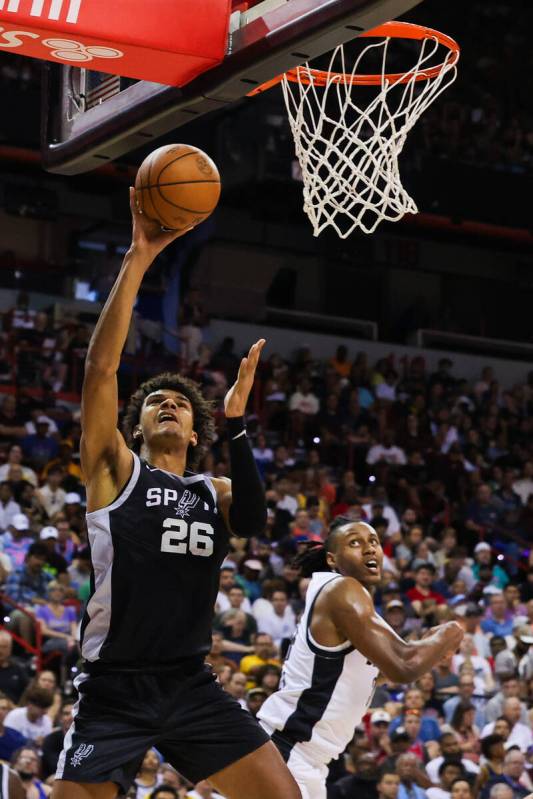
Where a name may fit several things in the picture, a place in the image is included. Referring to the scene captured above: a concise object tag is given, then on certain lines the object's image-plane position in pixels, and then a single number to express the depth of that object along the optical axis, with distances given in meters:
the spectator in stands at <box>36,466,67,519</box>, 12.83
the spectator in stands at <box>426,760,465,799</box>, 9.26
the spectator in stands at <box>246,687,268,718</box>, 9.23
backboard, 4.41
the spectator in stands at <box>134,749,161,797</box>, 8.72
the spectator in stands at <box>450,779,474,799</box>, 9.09
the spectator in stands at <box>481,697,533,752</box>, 10.37
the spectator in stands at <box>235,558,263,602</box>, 12.07
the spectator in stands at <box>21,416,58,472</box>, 14.07
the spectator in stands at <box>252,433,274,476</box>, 15.53
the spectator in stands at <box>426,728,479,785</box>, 9.62
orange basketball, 4.64
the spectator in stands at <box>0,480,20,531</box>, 12.19
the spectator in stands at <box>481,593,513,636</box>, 12.64
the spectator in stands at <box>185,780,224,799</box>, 8.66
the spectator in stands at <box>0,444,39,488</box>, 12.92
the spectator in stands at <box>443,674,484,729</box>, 10.78
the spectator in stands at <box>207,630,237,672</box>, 9.98
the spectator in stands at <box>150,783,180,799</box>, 8.11
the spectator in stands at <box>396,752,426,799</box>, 9.15
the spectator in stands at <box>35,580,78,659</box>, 10.61
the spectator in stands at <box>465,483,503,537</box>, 16.88
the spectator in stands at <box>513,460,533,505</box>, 17.66
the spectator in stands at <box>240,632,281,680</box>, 10.48
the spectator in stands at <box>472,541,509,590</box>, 14.64
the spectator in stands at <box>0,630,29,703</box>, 9.43
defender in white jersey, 5.46
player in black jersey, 4.47
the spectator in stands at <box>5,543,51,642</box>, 10.93
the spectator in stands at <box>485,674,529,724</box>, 10.77
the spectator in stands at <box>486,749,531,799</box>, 9.73
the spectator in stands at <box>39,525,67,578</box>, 11.31
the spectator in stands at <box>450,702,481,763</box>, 10.49
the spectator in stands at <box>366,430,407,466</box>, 17.17
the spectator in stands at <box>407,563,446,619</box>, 12.46
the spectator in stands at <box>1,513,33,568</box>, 11.48
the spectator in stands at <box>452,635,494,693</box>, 11.56
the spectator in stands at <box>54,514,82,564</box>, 11.72
